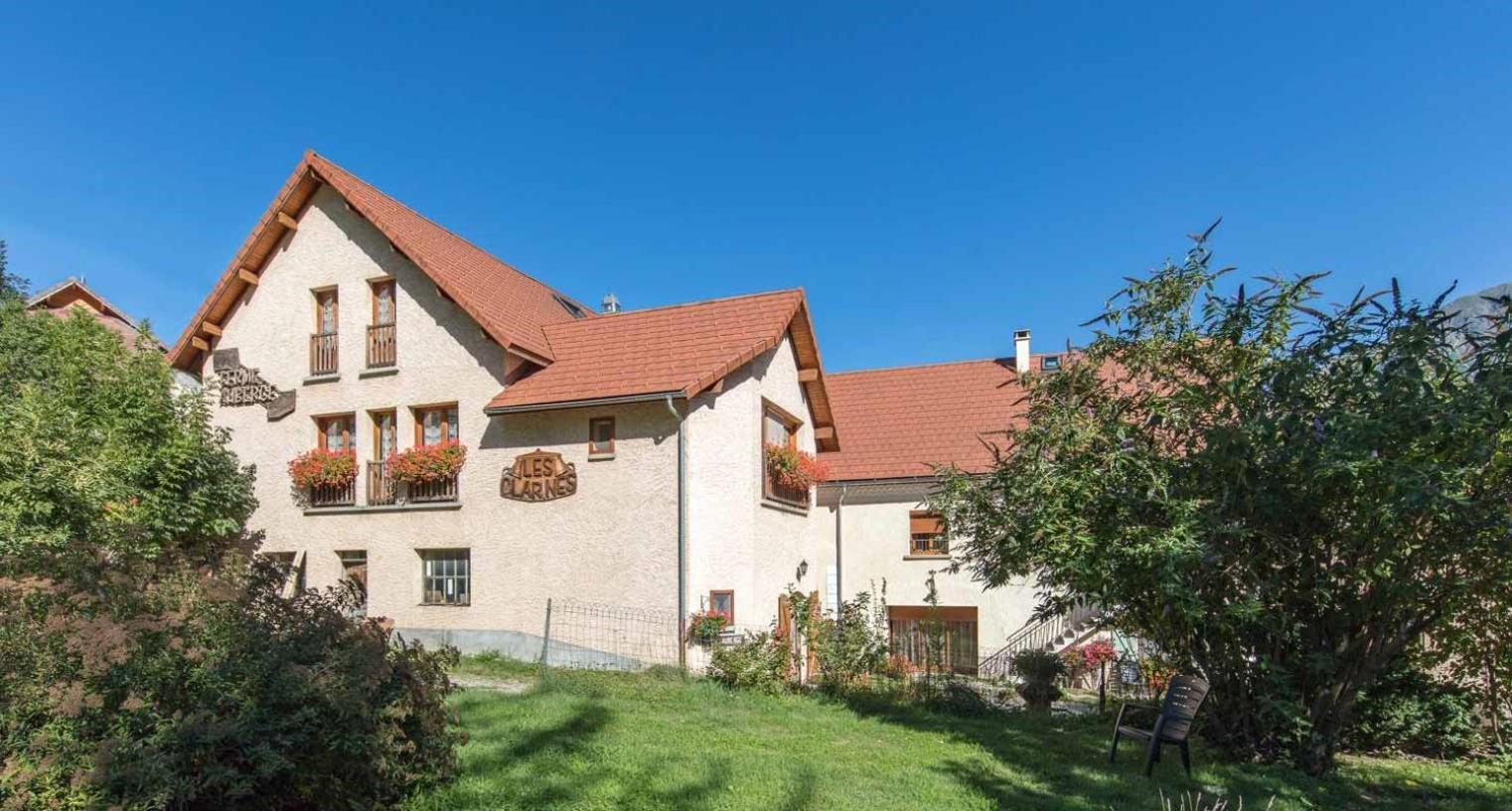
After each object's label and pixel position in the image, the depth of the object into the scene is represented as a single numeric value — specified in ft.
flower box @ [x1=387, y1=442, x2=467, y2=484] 53.72
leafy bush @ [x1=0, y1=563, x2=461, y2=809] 17.53
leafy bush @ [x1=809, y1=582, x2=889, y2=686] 44.11
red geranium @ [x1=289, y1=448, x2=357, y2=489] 56.90
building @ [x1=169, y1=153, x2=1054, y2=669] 50.78
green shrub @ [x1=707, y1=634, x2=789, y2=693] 44.32
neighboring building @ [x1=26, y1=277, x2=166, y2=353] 106.80
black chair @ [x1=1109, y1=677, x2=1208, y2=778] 27.37
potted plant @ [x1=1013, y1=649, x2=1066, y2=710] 44.55
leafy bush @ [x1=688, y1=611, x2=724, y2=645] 47.78
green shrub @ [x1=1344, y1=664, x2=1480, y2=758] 34.47
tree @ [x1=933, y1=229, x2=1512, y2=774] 25.66
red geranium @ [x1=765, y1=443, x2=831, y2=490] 58.49
